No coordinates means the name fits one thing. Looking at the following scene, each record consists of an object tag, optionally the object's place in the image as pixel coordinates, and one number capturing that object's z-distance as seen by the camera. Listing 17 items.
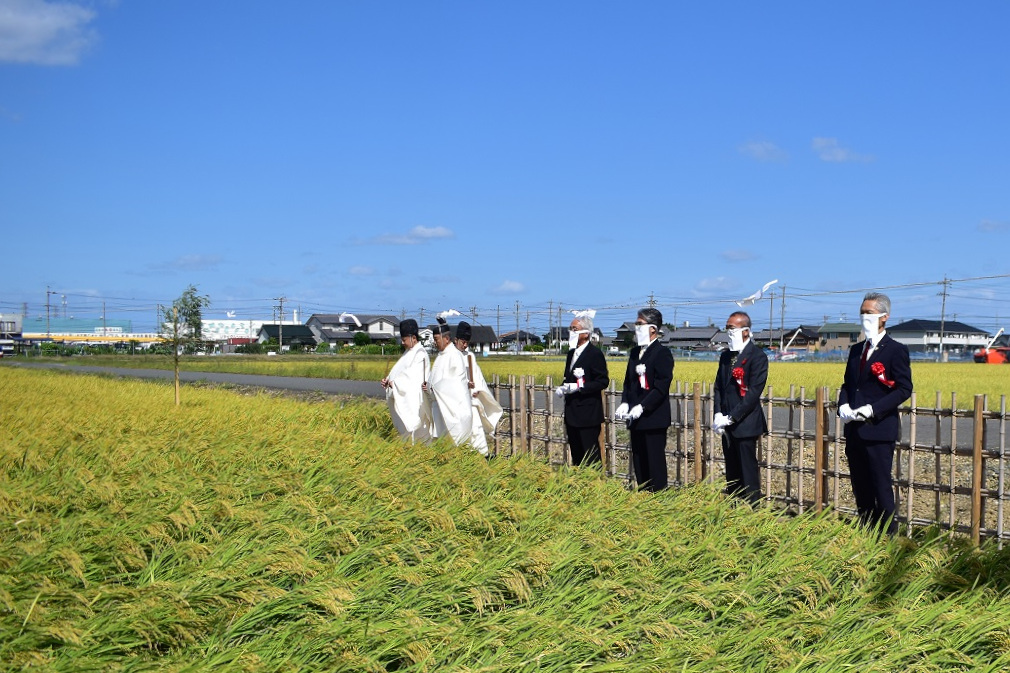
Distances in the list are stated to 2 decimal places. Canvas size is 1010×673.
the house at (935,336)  109.95
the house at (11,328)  106.16
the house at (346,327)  122.94
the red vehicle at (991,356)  56.41
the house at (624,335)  85.07
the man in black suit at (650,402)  8.15
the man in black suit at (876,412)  6.70
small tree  19.23
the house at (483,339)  101.79
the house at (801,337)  108.25
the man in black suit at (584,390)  9.02
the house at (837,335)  108.98
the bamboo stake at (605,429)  9.98
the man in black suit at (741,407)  7.64
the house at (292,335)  119.50
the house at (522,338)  128.62
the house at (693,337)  99.52
